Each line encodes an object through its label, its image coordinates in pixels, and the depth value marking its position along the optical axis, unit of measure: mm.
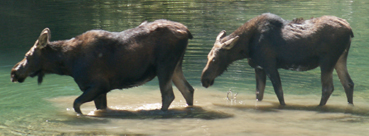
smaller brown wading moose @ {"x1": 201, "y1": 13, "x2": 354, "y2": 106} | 20193
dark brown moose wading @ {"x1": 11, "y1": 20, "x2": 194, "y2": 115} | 18505
